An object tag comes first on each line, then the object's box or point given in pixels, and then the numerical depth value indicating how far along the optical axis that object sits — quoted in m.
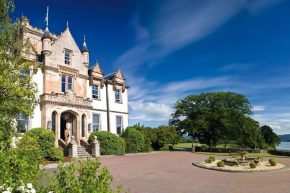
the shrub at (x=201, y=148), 30.06
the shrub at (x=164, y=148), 29.88
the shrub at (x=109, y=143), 22.00
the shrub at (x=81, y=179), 3.80
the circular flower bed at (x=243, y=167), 13.06
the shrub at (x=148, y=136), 26.43
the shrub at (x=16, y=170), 3.87
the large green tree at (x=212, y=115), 29.88
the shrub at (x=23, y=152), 5.01
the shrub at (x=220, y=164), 14.02
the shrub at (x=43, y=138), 17.66
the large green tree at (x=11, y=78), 9.07
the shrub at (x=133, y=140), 24.87
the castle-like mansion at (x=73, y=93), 20.85
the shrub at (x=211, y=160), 15.89
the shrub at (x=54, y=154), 17.97
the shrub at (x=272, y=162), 14.40
